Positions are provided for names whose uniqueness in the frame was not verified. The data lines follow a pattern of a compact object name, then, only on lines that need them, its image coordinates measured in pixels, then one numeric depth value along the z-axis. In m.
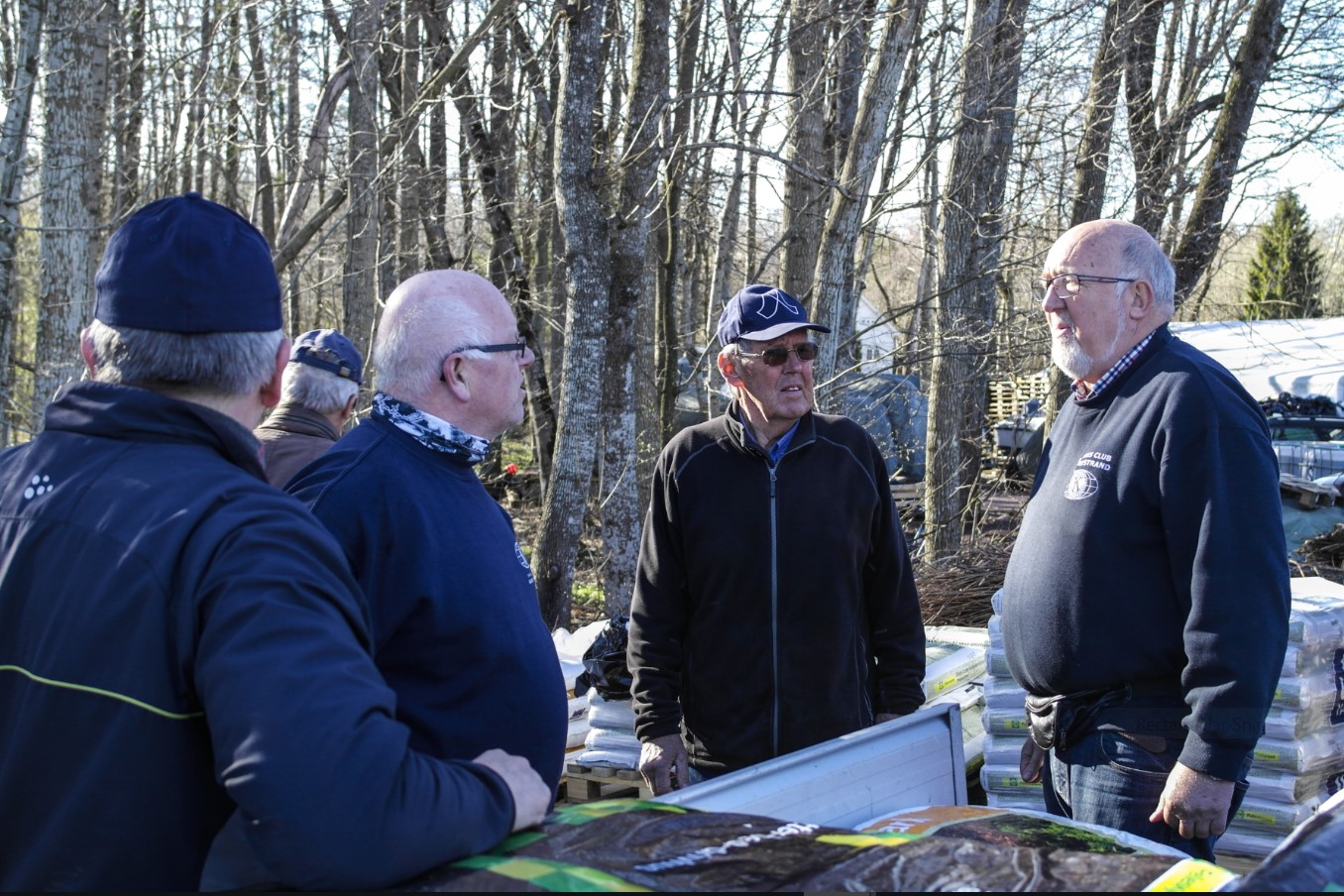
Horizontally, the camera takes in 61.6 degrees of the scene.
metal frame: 2.29
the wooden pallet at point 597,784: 4.47
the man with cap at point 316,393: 4.31
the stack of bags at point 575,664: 4.91
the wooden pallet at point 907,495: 13.87
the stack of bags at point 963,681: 4.88
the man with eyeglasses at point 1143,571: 2.76
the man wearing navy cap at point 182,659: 1.48
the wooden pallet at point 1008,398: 21.22
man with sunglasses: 3.56
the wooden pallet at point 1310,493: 12.59
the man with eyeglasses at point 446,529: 2.24
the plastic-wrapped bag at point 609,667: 4.50
